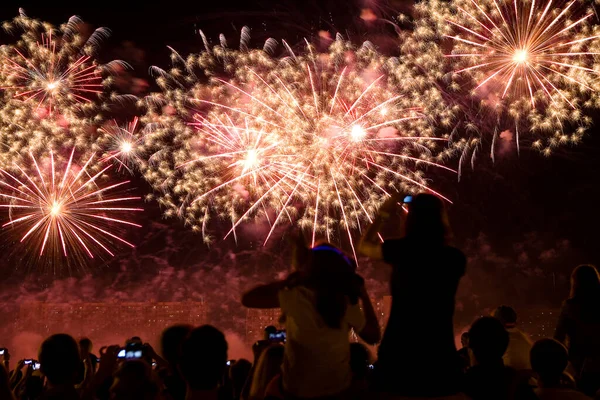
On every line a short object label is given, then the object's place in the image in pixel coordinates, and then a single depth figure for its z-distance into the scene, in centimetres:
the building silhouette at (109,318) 2162
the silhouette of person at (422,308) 277
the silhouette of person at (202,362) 308
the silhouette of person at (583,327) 430
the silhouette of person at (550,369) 345
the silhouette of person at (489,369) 340
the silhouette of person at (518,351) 454
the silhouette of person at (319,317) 294
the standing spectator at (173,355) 413
